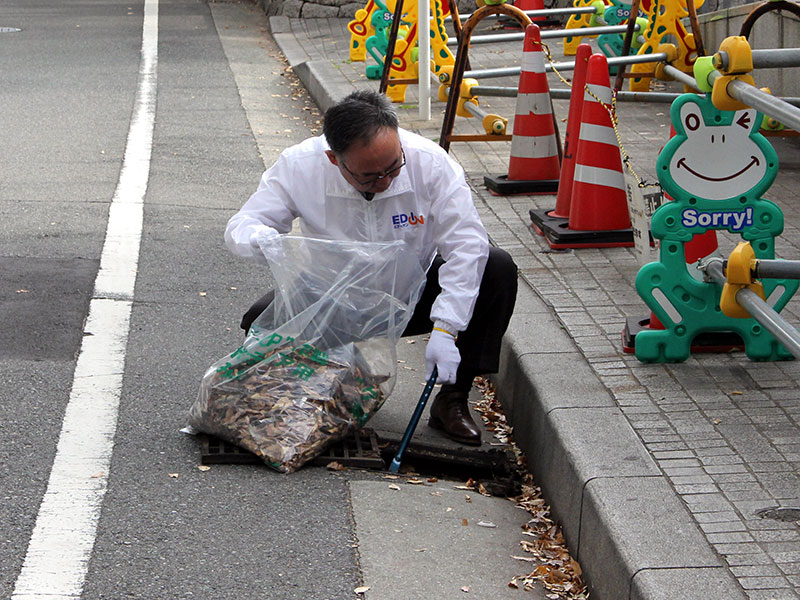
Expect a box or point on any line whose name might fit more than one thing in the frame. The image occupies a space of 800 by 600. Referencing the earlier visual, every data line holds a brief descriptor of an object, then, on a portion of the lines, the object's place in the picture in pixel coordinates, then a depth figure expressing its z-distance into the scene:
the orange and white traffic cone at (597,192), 11.23
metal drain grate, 7.48
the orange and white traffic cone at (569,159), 11.82
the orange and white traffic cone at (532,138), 13.19
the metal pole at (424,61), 17.80
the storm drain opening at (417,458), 7.55
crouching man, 7.40
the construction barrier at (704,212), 8.40
